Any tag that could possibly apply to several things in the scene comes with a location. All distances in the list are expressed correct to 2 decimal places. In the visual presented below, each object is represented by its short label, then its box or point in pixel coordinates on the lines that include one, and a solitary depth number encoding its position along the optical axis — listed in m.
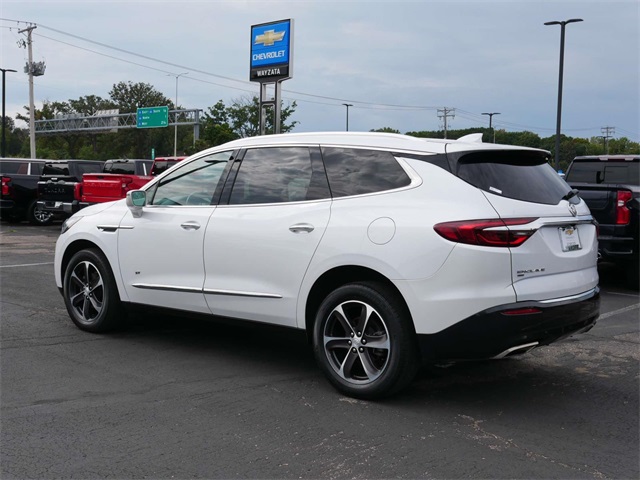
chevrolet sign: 22.80
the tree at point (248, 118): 54.77
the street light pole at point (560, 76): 33.75
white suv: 4.21
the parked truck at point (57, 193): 18.27
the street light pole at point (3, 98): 52.33
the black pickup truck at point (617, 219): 9.44
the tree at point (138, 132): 83.88
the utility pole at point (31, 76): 45.78
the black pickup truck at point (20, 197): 19.58
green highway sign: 59.41
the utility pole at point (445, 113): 69.46
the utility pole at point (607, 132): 89.01
